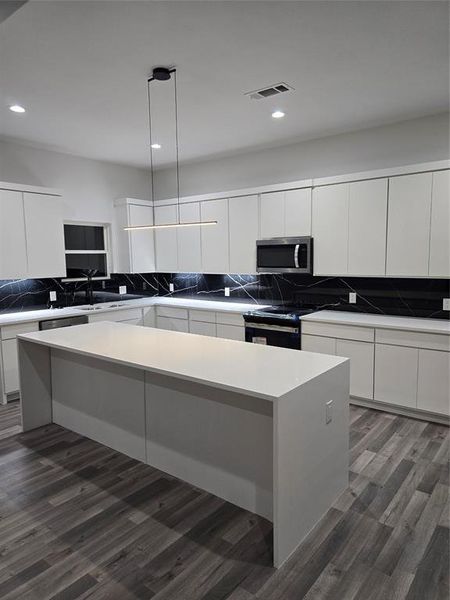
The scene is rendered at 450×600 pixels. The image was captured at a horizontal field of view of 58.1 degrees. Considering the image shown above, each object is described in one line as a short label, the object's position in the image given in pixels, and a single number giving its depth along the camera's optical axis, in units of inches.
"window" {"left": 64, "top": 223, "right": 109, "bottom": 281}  214.8
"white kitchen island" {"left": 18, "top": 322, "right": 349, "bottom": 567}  81.0
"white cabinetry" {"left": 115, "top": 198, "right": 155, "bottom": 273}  229.1
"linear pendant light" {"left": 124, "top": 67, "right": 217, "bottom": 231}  113.4
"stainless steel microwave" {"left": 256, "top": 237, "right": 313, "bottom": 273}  177.2
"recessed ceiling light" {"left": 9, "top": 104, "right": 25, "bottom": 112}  140.3
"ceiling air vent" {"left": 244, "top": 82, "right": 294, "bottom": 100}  126.0
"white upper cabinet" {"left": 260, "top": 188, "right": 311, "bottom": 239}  177.2
